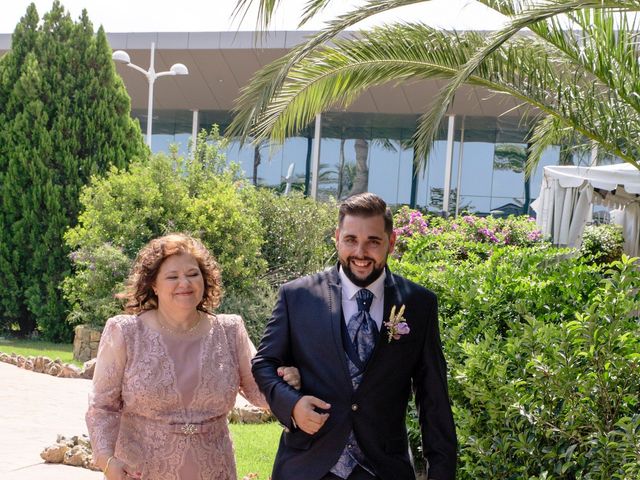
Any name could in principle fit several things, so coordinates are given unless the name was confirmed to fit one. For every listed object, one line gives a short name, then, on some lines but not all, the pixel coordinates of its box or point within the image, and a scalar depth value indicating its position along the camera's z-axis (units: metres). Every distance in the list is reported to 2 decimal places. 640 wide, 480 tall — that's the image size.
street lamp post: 23.05
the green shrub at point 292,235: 16.89
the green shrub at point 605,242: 18.27
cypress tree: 17.03
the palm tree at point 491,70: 7.00
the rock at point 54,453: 6.97
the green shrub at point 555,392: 3.61
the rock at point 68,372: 11.70
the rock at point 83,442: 7.28
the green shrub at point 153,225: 14.36
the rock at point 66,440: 7.17
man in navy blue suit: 3.20
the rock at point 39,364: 12.05
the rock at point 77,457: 6.93
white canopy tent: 14.65
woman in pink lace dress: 3.77
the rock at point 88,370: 11.73
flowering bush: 12.42
